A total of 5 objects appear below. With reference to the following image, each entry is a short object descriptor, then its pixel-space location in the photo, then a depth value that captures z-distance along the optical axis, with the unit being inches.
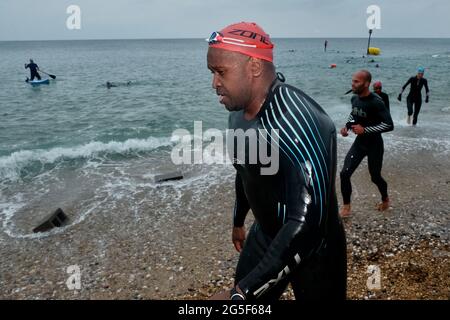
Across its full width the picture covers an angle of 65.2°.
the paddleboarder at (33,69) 1405.0
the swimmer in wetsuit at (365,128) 239.9
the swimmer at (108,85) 1442.5
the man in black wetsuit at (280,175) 65.0
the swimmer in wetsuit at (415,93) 566.3
